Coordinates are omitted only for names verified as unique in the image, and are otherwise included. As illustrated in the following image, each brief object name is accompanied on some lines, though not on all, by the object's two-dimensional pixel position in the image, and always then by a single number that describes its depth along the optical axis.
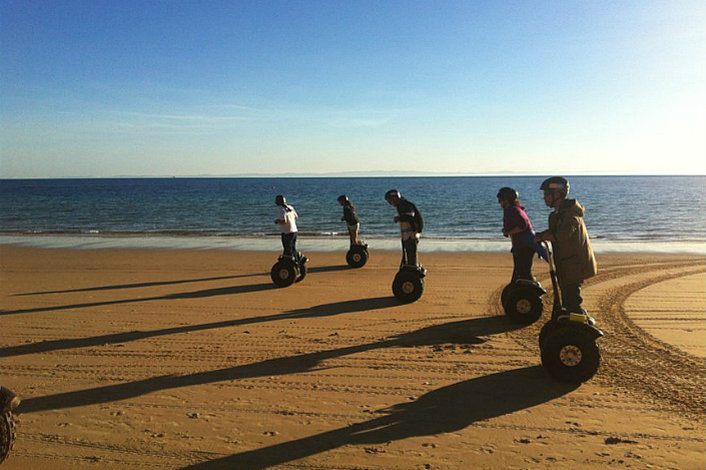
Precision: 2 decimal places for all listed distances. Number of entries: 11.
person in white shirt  10.59
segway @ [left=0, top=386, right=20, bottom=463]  3.60
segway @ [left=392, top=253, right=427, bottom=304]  8.90
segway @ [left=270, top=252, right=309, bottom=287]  10.57
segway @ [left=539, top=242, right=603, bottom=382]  5.04
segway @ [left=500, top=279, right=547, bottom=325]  7.36
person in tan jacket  5.07
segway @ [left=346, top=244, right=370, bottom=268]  13.37
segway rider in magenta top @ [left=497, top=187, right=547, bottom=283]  7.05
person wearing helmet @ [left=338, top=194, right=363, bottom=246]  13.25
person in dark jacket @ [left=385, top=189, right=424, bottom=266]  8.42
